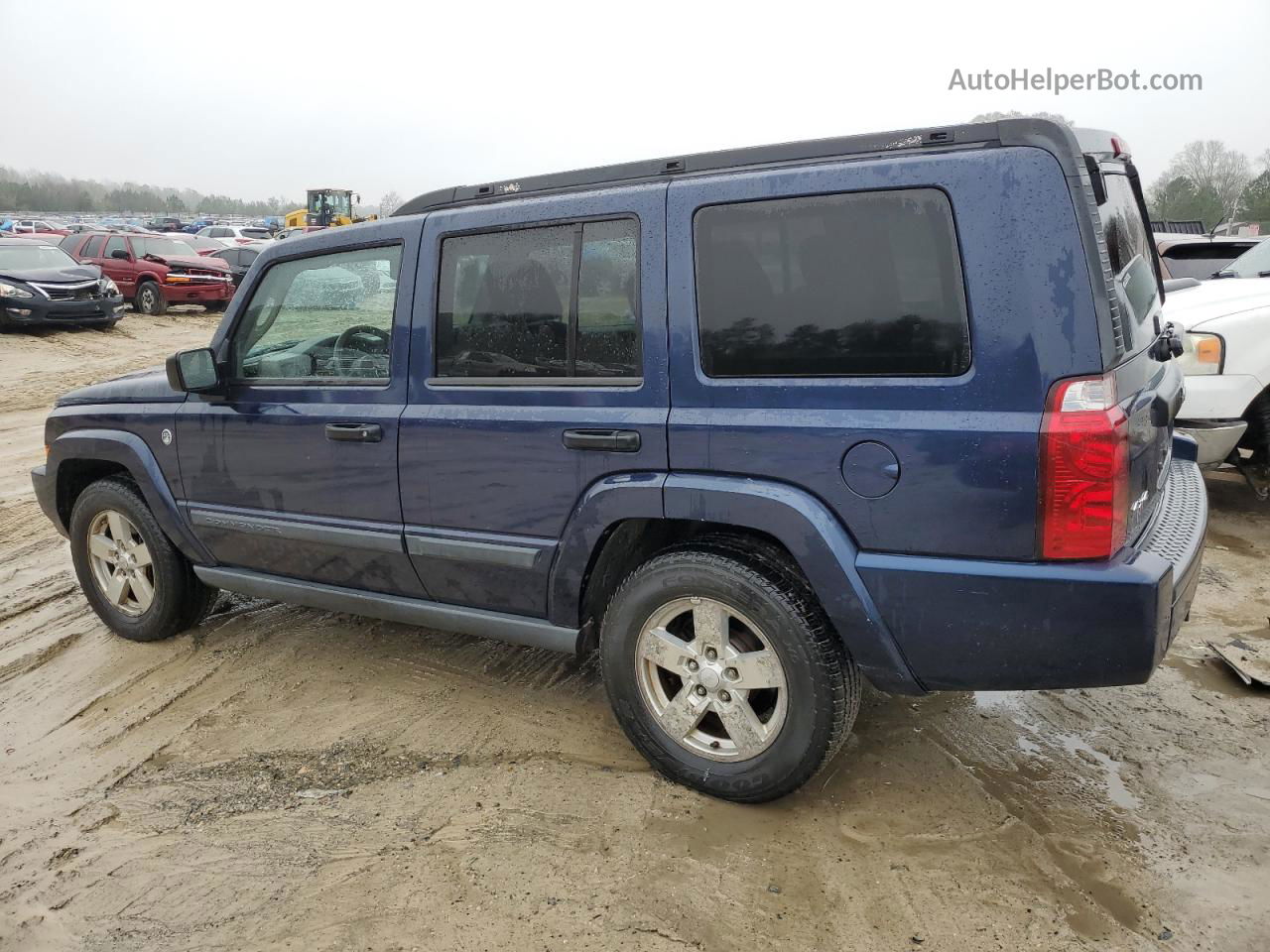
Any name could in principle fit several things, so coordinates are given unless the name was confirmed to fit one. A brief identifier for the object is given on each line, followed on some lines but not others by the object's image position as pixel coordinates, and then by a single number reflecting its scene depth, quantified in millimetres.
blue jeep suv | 2379
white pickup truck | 5156
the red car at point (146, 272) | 18734
